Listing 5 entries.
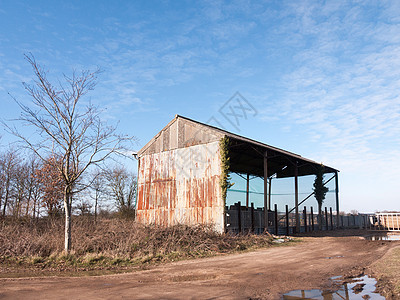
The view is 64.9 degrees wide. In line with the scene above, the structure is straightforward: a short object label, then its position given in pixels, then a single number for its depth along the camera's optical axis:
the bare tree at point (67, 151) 12.69
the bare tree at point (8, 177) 28.61
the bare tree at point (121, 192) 40.00
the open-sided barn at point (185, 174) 18.34
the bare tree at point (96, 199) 39.56
